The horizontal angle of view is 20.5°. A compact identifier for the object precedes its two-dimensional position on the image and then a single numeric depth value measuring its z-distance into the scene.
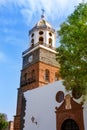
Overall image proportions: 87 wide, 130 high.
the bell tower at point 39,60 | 31.10
